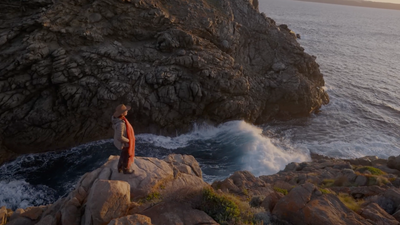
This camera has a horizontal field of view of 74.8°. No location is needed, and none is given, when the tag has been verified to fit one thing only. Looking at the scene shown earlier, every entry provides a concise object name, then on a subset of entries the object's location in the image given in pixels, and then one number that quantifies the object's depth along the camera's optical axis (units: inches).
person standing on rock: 370.9
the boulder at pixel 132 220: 296.5
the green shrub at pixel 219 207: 356.2
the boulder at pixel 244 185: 543.2
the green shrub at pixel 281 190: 518.5
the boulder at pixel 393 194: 458.0
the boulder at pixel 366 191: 526.0
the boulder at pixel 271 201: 419.4
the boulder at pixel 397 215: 409.8
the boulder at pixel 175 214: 337.4
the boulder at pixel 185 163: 482.0
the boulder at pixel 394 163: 709.8
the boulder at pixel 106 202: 327.0
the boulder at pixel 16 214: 422.6
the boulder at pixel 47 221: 368.5
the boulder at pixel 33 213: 413.4
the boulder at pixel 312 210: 369.7
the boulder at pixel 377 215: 383.9
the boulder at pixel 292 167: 785.9
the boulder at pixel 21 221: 398.3
